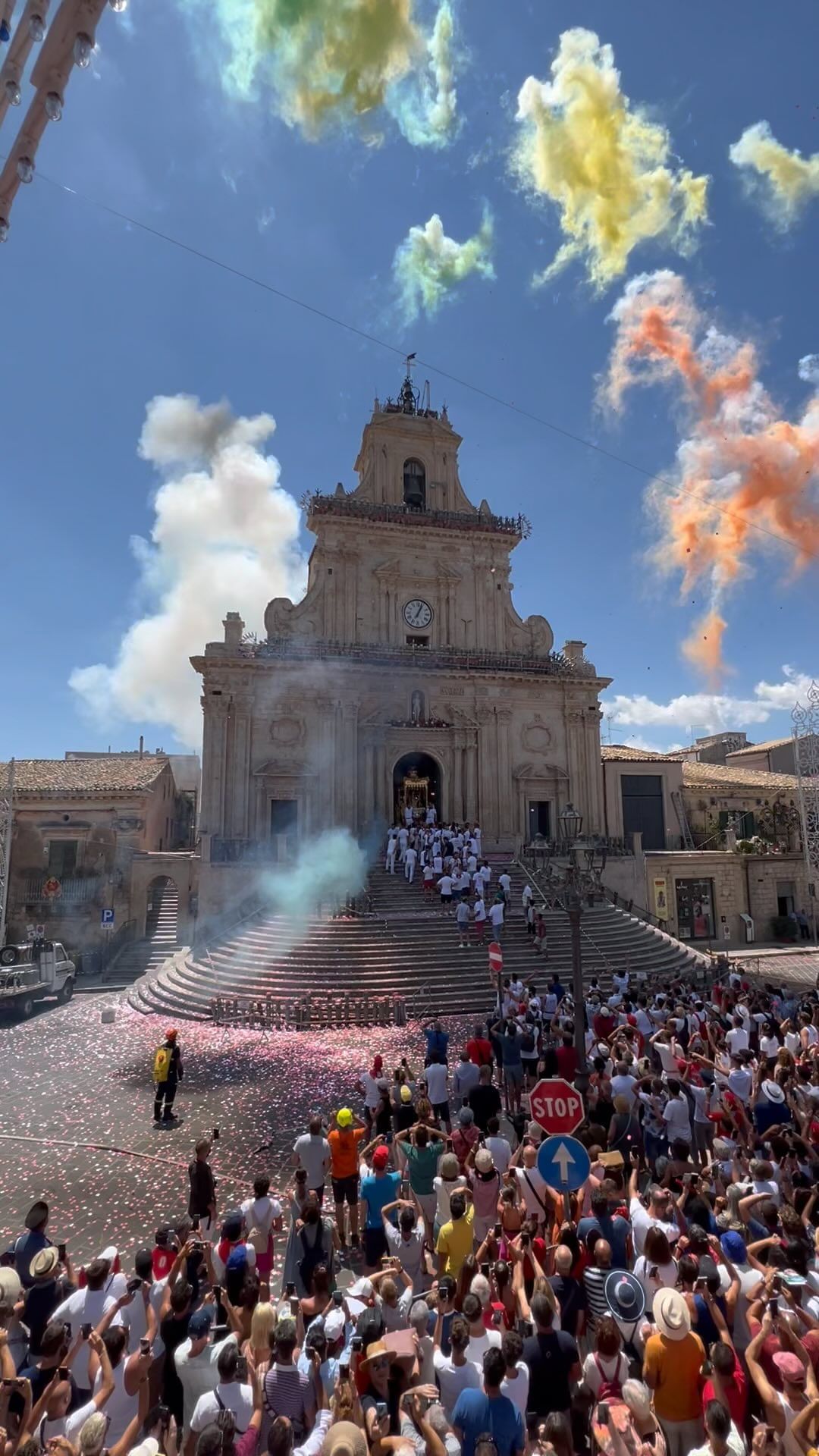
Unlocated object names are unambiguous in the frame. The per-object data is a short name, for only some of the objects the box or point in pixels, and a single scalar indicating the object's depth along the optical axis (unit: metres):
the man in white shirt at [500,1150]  7.25
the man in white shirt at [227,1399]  3.93
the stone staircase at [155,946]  25.75
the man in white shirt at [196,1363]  4.32
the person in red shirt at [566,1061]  10.62
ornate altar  31.47
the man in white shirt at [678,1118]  8.11
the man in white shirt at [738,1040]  10.46
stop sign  6.36
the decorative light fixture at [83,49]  5.04
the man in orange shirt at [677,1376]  4.12
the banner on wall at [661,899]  30.22
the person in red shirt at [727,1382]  3.98
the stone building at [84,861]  28.59
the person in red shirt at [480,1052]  10.67
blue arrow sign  5.64
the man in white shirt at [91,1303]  4.68
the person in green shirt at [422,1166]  7.25
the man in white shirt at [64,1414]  3.85
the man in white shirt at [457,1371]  4.09
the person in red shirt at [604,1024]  12.16
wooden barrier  17.11
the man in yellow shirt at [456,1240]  5.70
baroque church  29.28
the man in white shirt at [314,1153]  7.72
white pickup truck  19.86
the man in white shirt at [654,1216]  5.50
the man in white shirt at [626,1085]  8.42
